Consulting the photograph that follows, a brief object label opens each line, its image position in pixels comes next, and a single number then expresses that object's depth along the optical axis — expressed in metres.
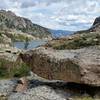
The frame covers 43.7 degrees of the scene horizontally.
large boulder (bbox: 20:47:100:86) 6.23
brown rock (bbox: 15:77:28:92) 6.62
